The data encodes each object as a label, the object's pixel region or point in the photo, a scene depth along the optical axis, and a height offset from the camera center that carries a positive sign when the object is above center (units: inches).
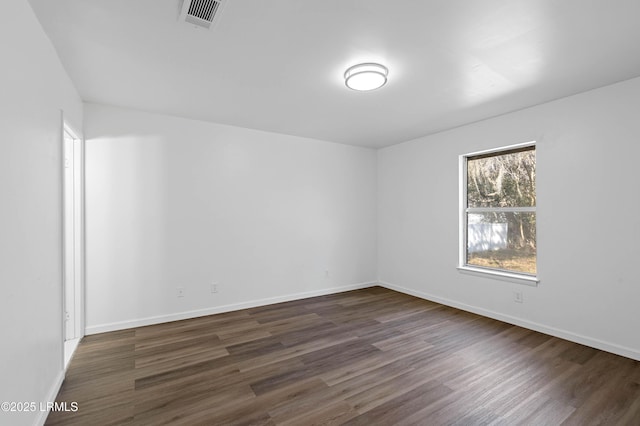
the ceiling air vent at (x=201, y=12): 67.7 +48.4
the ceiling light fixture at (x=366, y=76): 96.6 +46.0
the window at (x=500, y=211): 139.3 +0.3
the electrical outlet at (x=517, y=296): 136.6 -39.6
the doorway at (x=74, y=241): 120.0 -11.4
